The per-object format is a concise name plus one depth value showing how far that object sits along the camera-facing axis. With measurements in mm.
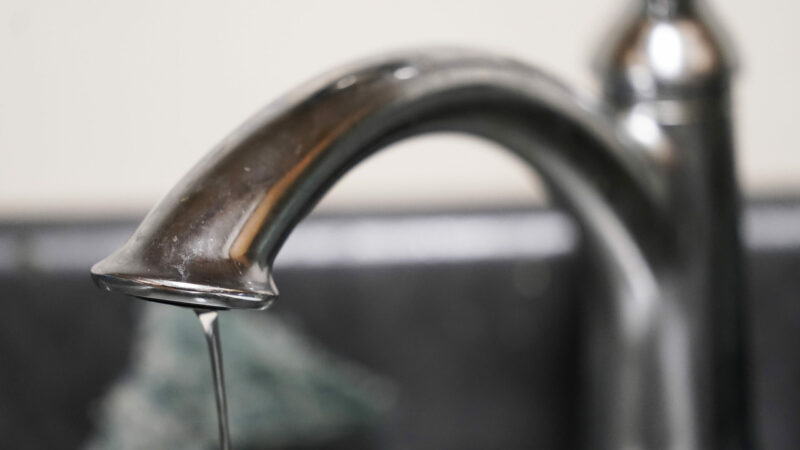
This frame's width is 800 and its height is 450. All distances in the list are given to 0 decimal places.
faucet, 562
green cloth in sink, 782
